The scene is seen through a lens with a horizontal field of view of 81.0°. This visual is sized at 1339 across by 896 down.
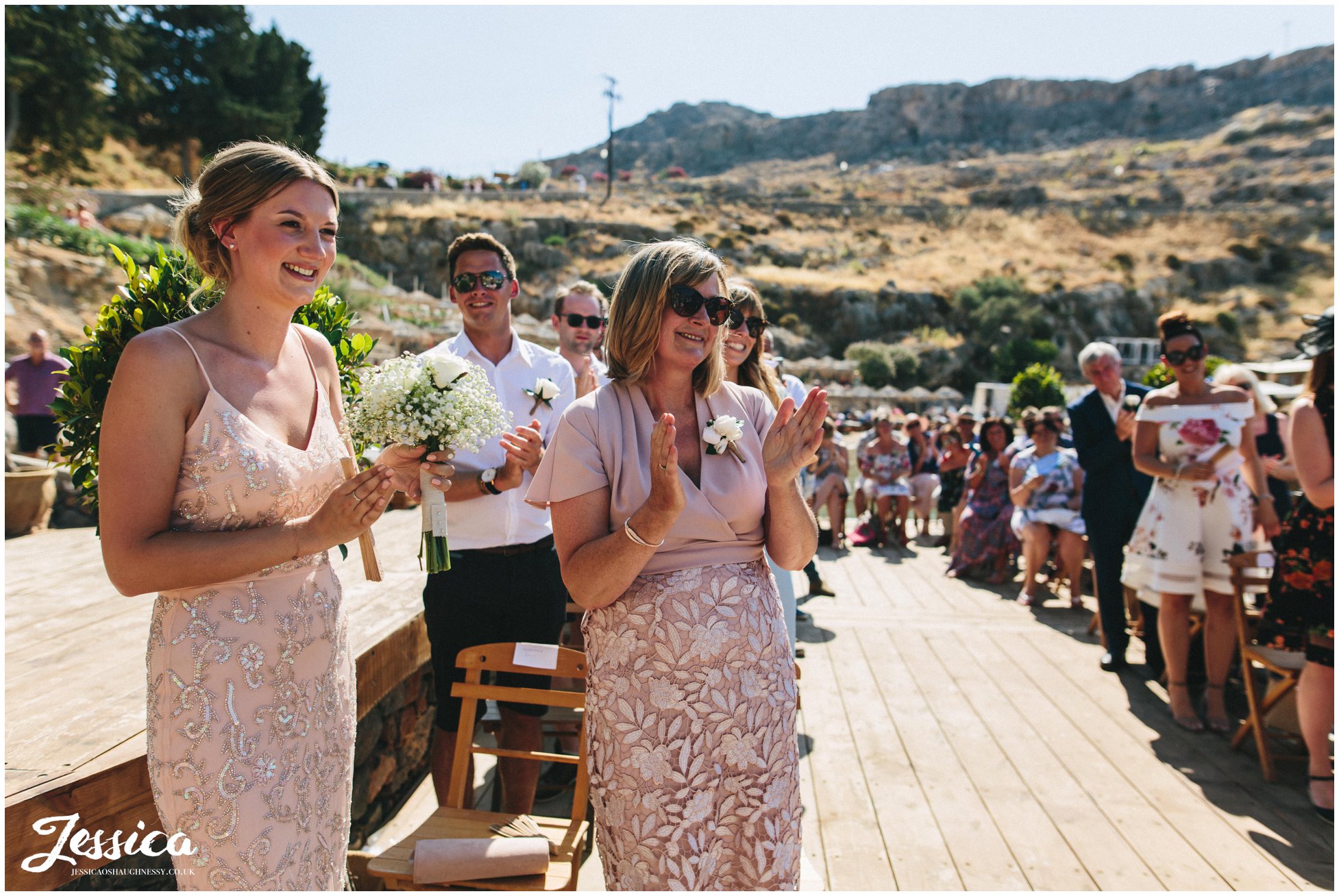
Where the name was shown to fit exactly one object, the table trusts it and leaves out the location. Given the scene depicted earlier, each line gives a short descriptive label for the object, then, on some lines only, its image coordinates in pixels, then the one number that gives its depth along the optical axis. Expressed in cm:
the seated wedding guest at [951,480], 976
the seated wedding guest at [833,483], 979
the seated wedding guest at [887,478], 997
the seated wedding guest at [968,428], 992
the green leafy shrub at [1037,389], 2214
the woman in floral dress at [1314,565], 332
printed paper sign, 271
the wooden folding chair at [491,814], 236
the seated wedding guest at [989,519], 798
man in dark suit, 536
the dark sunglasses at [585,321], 410
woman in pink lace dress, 196
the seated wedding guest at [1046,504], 712
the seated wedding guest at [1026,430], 755
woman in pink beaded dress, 163
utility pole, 5872
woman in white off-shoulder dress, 445
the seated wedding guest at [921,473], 1059
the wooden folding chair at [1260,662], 390
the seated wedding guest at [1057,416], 746
